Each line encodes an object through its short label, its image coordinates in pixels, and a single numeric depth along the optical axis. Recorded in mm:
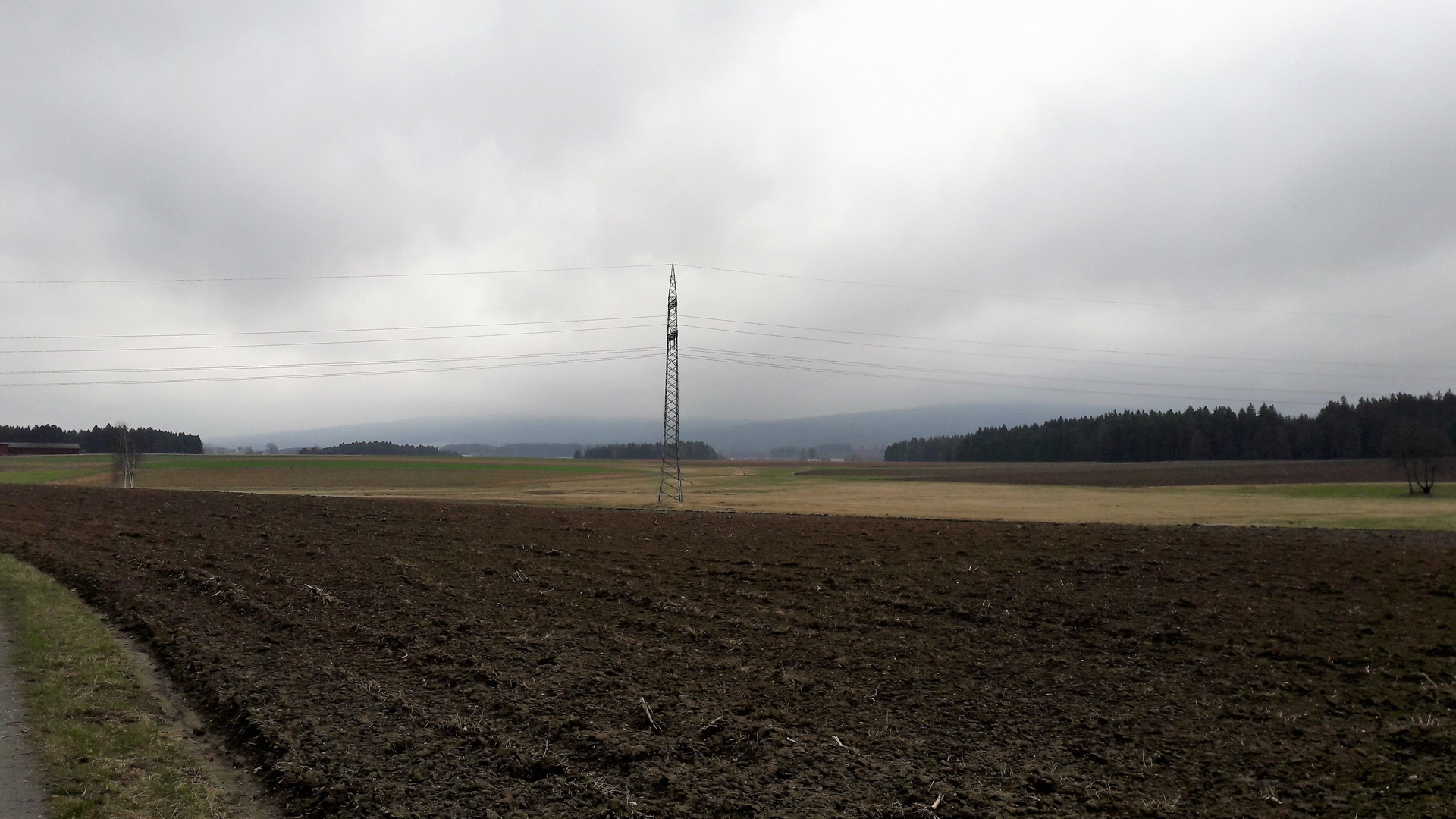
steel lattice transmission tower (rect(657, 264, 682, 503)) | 48400
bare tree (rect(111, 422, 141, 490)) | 68938
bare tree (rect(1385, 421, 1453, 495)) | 47781
